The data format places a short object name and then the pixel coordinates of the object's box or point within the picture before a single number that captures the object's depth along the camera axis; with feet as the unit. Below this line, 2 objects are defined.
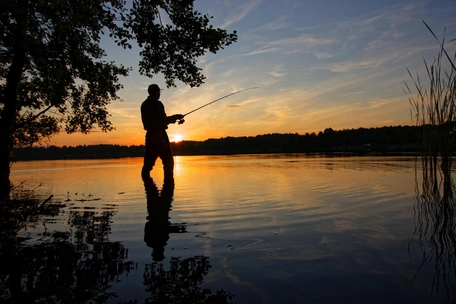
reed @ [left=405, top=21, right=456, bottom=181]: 19.62
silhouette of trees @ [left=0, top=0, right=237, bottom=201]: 24.20
